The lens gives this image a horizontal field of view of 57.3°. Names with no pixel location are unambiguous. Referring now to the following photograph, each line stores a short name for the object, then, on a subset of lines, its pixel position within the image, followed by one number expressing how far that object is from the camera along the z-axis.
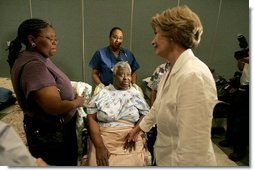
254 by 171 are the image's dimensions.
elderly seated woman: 1.05
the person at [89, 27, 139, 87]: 1.02
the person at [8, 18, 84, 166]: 0.77
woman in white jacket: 0.60
